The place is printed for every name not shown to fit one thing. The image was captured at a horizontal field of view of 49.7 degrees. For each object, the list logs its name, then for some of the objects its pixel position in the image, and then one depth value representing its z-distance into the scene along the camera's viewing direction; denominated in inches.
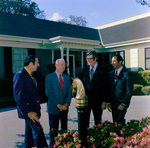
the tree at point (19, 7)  1062.4
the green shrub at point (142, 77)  453.2
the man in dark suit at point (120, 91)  120.3
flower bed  79.8
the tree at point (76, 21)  1512.5
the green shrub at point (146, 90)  388.6
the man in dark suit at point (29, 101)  98.9
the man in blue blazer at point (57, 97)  118.5
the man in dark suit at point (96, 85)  123.1
